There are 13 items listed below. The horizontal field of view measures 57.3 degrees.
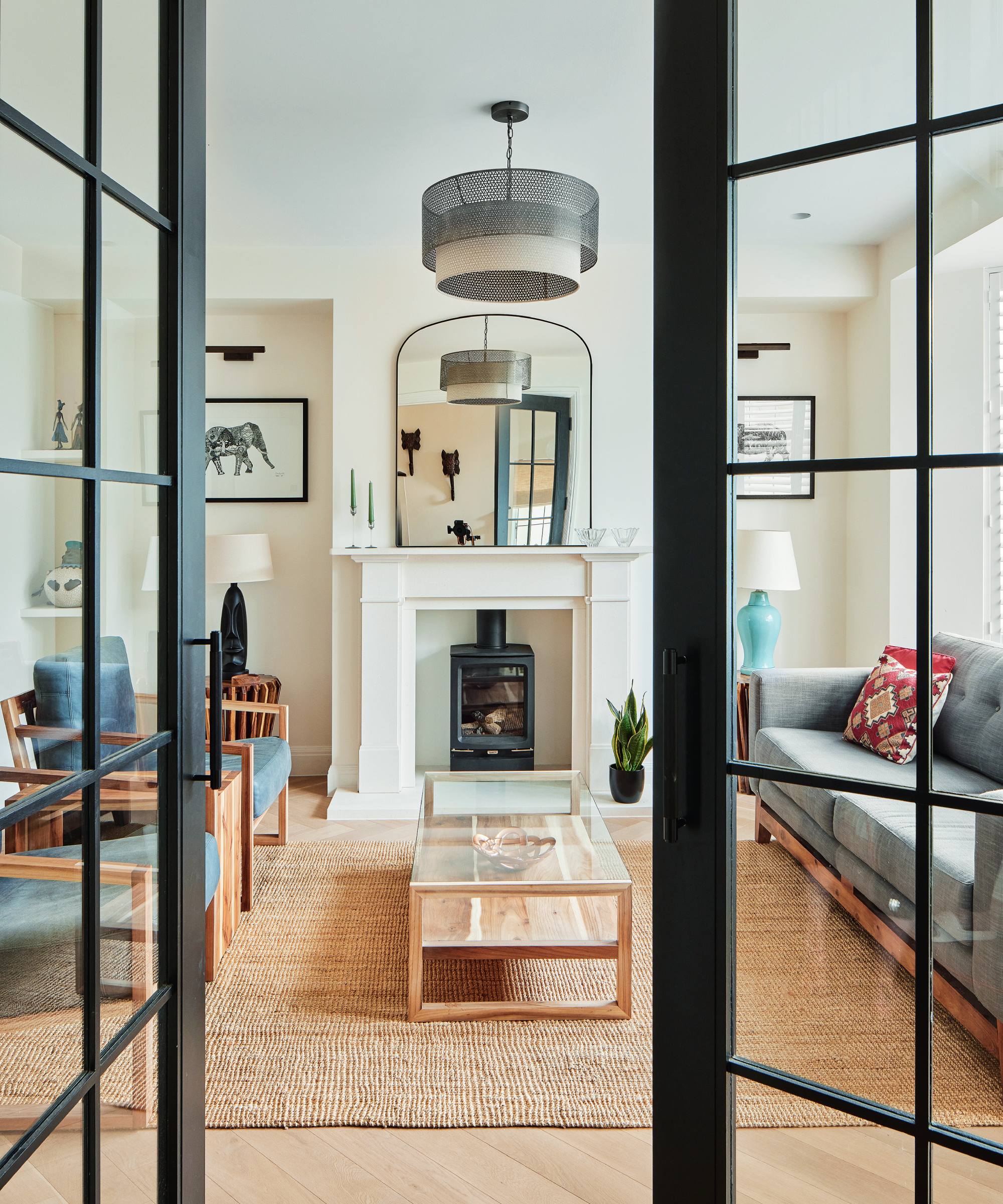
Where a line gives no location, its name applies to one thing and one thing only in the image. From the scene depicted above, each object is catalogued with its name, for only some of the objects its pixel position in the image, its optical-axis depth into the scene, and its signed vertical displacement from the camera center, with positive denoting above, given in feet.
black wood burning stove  15.92 -2.14
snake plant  14.01 -2.44
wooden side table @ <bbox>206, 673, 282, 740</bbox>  15.16 -2.00
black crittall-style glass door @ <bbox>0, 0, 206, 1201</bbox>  3.15 -0.07
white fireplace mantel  15.07 -0.46
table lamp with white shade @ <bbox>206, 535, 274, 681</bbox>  14.80 +0.13
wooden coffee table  7.90 -2.69
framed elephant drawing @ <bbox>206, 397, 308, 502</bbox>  16.43 +2.33
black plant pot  14.19 -3.17
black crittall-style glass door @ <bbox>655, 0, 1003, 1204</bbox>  3.35 -0.09
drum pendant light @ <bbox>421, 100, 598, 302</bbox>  9.58 +3.78
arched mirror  15.40 +2.29
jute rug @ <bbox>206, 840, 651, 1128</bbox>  6.64 -3.81
